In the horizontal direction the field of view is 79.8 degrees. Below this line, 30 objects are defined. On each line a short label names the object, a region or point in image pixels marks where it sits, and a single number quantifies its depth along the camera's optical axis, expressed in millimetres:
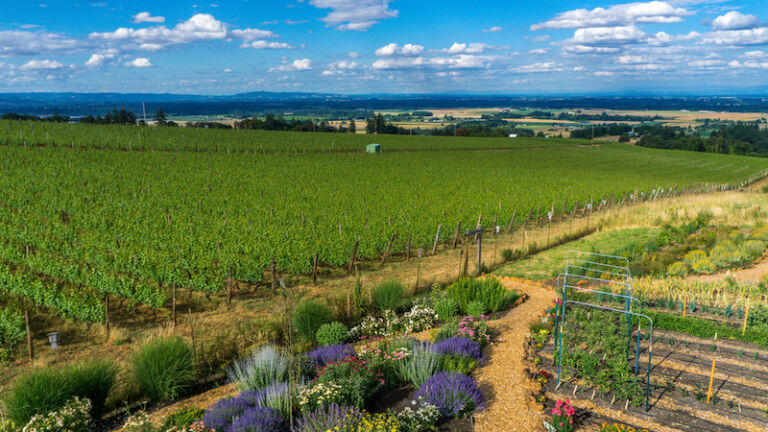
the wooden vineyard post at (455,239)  20994
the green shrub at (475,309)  11852
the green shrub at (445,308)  11945
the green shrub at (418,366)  8312
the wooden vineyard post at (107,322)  11216
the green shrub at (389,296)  12555
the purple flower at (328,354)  9031
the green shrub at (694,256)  16594
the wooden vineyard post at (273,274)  14445
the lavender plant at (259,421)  6621
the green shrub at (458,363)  8656
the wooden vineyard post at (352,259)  16856
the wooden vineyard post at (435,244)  20288
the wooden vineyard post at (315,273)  15790
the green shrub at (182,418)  7094
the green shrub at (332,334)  10445
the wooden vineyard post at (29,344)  9703
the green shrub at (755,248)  16969
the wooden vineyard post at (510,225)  24281
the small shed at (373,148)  67938
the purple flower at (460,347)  9102
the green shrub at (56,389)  7211
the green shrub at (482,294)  12469
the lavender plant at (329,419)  6625
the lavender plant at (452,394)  7387
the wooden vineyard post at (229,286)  13332
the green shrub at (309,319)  10953
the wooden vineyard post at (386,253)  18377
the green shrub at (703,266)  15586
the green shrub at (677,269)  15281
